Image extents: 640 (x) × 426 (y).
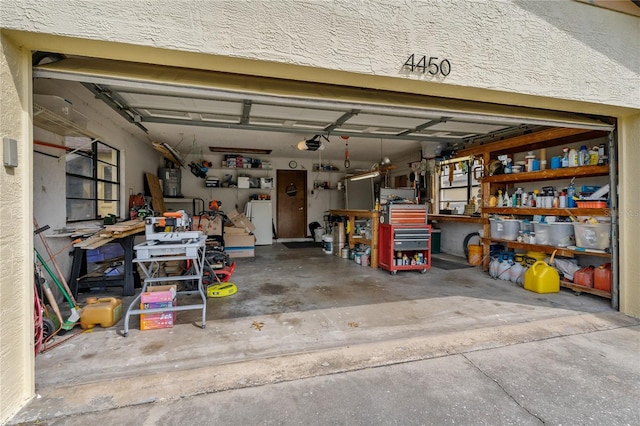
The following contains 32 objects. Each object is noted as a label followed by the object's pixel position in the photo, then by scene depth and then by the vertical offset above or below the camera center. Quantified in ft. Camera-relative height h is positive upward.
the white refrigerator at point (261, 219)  25.68 -0.64
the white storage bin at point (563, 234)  12.92 -1.08
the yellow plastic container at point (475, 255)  17.84 -2.75
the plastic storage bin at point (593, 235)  11.39 -1.03
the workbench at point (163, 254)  8.43 -1.24
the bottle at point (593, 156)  11.92 +2.25
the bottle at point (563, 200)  12.92 +0.43
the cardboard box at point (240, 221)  21.66 -0.69
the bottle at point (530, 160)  14.54 +2.55
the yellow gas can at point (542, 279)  12.49 -3.01
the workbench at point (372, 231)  17.24 -1.23
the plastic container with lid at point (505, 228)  15.31 -0.99
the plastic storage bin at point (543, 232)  13.62 -1.07
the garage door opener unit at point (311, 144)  17.72 +4.16
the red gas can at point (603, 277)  11.39 -2.71
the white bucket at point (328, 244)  22.58 -2.56
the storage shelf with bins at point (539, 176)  11.86 +1.61
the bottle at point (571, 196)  12.64 +0.62
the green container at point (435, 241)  22.94 -2.41
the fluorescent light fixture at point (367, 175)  21.74 +2.86
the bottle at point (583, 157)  12.23 +2.27
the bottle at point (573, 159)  12.51 +2.25
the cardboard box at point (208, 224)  19.10 -0.81
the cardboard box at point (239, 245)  20.75 -2.38
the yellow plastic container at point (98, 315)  8.79 -3.15
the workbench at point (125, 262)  11.12 -1.97
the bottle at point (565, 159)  12.88 +2.29
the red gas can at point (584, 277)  12.07 -2.84
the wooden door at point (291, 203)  29.68 +0.91
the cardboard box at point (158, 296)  8.90 -2.59
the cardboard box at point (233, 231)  20.88 -1.37
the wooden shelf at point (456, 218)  17.17 -0.50
